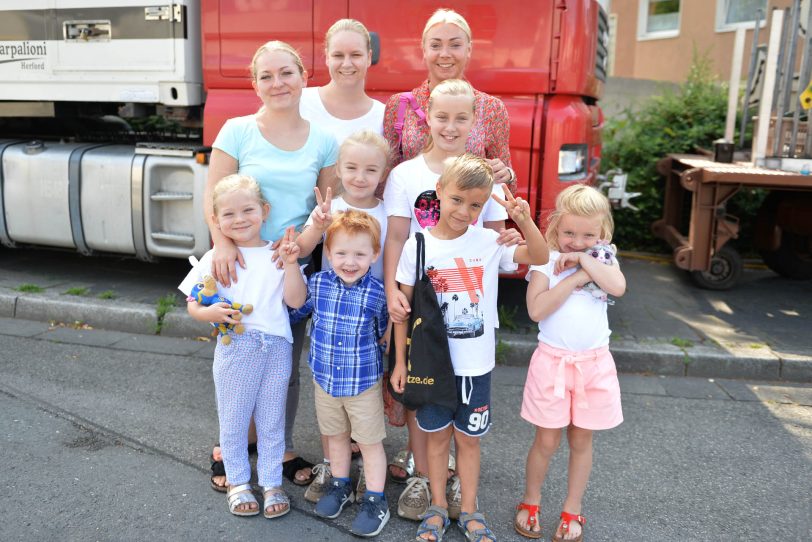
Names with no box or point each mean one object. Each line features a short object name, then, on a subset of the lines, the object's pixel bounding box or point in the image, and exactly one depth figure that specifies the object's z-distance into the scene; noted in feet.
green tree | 23.30
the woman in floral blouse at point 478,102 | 8.86
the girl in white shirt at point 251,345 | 8.75
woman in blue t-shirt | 8.88
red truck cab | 13.48
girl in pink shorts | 8.35
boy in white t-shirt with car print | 8.00
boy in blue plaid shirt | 8.55
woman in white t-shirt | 9.20
